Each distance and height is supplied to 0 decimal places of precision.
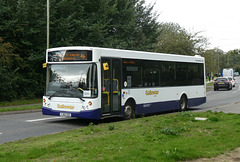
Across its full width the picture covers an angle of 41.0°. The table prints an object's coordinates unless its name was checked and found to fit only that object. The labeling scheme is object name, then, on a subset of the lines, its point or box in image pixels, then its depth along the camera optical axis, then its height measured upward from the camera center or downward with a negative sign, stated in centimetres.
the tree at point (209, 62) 5422 +361
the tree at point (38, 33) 2248 +397
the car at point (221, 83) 4603 -4
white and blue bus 1169 +2
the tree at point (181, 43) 5006 +632
